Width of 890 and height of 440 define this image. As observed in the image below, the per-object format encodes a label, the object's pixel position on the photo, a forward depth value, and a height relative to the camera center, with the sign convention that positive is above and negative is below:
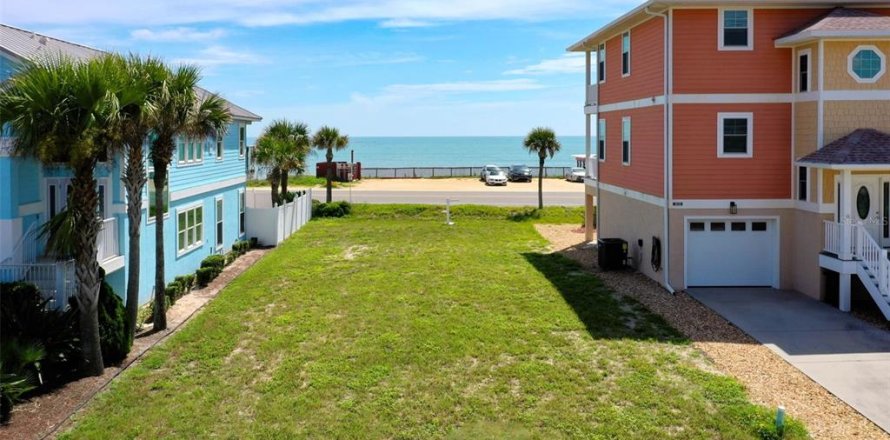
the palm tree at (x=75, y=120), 11.77 +1.07
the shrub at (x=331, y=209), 39.88 -1.31
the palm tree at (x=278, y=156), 33.28 +1.32
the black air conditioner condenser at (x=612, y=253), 23.31 -2.19
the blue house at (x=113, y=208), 13.27 -0.52
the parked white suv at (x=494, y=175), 58.98 +0.74
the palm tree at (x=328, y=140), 42.28 +2.57
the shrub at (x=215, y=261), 22.55 -2.32
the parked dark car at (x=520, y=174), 63.56 +0.86
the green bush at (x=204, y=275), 21.29 -2.58
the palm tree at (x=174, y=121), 14.62 +1.34
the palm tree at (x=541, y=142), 40.34 +2.28
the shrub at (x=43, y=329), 12.37 -2.42
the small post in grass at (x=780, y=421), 10.27 -3.30
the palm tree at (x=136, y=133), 13.22 +0.97
